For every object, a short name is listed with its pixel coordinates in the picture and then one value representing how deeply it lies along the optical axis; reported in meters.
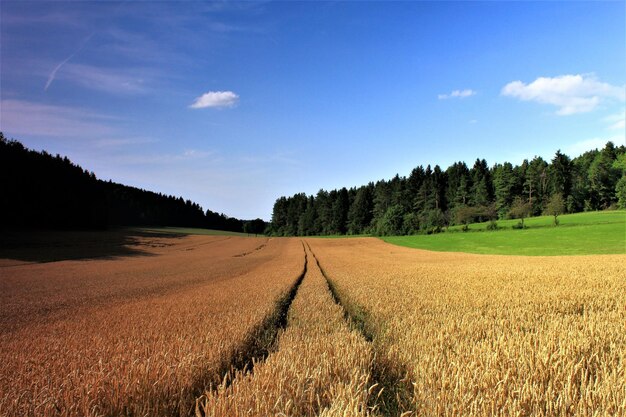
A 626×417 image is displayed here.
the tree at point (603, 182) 100.56
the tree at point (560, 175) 107.12
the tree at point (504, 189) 106.56
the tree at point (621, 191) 90.94
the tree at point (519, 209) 86.53
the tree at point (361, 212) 128.38
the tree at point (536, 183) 107.62
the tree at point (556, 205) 77.19
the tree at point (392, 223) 97.88
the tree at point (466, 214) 95.38
